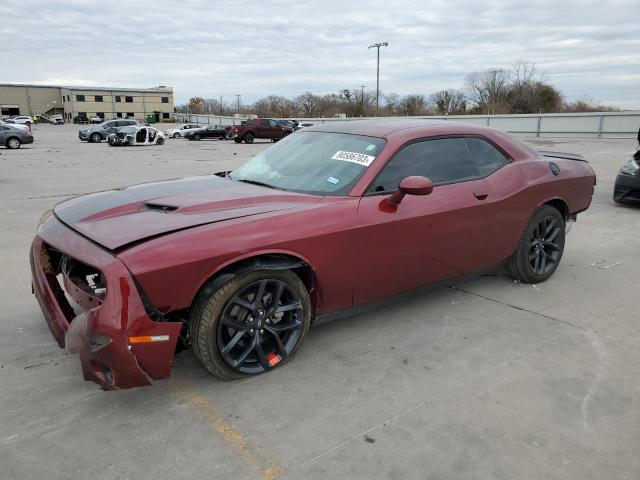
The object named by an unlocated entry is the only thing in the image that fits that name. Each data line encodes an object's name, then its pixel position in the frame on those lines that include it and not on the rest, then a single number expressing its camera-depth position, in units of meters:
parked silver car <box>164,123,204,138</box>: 44.09
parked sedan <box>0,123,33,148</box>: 24.38
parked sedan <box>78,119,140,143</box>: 32.12
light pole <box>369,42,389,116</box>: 58.47
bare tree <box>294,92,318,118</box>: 83.25
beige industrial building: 99.25
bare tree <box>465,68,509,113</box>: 67.62
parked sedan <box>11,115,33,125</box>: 58.91
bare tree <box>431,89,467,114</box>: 70.69
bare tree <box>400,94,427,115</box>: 72.00
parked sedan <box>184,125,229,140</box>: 37.59
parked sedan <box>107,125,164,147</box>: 26.97
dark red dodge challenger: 2.53
